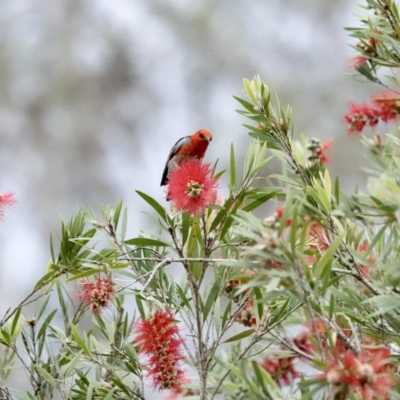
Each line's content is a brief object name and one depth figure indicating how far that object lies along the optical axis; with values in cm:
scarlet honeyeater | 996
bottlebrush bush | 890
